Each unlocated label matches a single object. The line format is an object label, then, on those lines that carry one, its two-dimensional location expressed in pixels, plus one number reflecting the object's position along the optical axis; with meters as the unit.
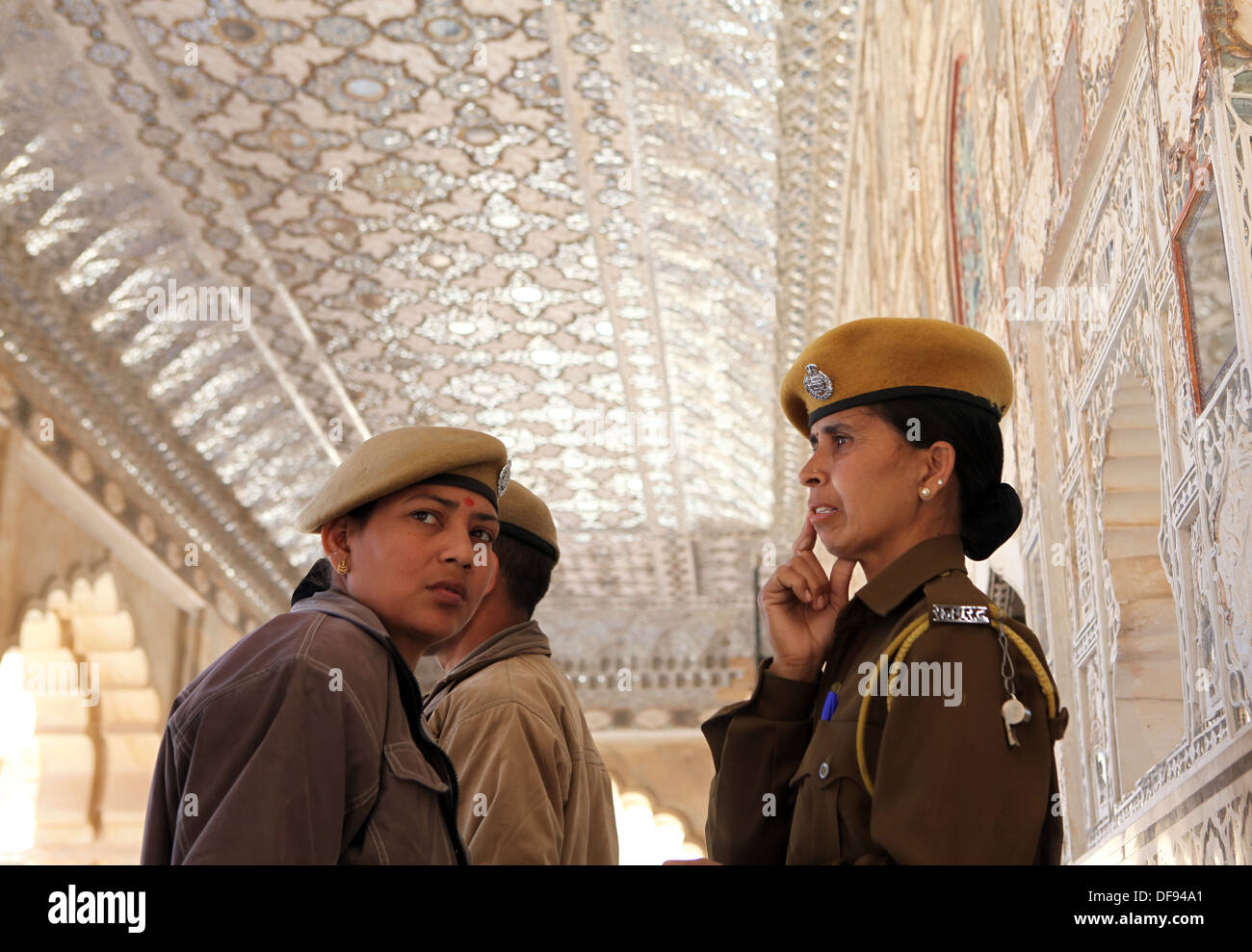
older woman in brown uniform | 1.45
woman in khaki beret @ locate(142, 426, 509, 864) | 1.43
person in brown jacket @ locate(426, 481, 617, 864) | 2.07
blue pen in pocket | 1.60
